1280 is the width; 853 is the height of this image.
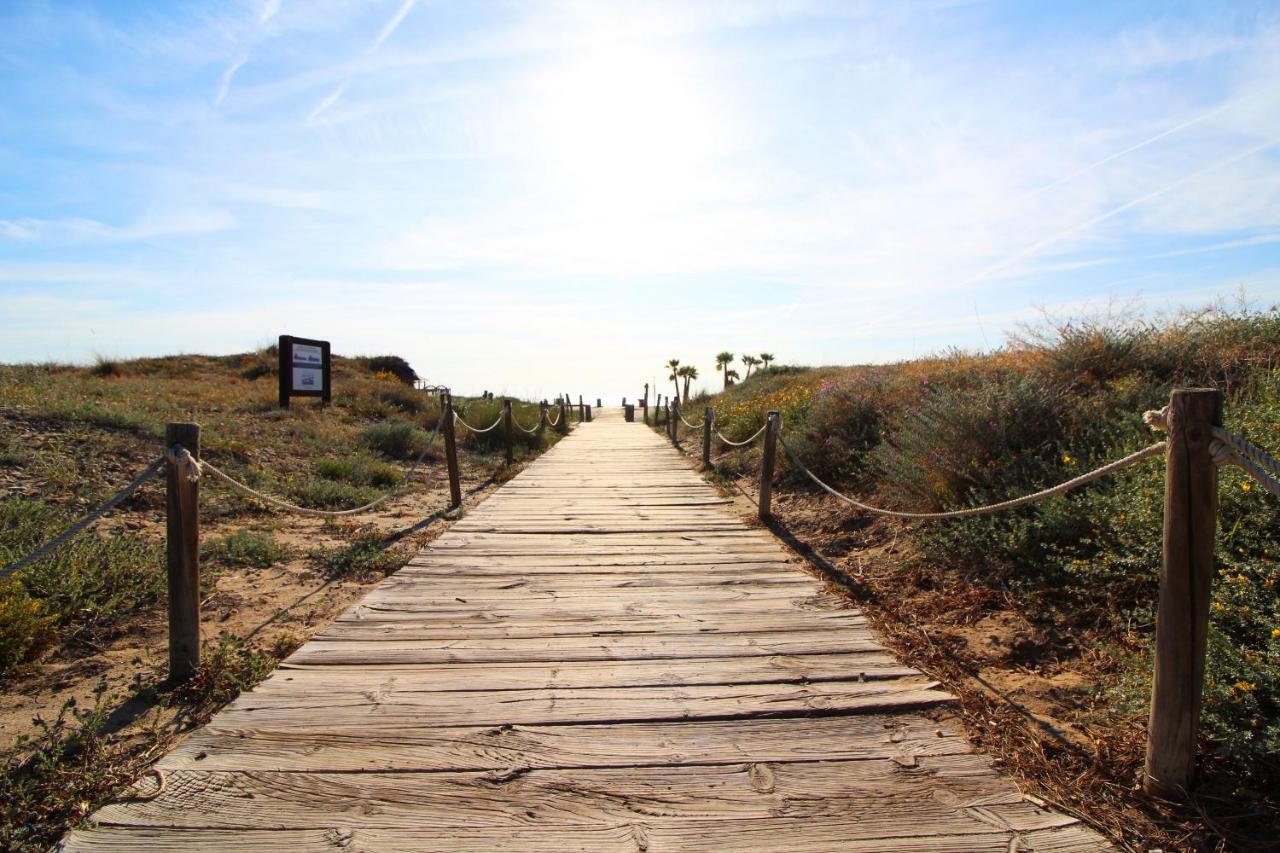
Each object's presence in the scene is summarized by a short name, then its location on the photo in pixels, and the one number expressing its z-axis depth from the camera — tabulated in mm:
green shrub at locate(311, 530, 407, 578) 5598
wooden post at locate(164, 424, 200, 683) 3422
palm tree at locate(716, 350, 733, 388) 49094
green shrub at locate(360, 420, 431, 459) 12102
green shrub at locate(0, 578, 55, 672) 3527
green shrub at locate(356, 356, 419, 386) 29734
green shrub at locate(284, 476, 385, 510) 7930
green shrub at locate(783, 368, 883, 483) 8453
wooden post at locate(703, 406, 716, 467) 12035
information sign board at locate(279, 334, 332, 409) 14438
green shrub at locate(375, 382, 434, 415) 17484
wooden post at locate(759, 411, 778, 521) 7480
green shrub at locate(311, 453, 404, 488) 9336
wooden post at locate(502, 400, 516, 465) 12456
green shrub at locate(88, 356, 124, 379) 20969
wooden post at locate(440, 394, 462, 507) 8398
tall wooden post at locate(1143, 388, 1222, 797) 2418
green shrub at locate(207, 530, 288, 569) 5699
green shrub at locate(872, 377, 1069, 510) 5586
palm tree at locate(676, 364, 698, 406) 54194
